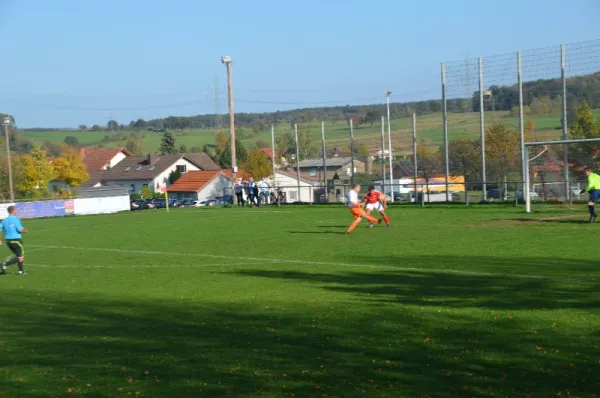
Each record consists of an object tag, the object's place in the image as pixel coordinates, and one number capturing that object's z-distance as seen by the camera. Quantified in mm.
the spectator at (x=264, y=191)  47306
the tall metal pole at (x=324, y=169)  47781
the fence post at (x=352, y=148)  48009
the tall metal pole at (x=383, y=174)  45912
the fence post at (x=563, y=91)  36250
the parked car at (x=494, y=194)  37419
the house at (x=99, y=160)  107312
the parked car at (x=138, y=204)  64062
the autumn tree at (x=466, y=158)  40438
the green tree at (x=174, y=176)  96625
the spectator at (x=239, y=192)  47250
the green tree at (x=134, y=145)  141125
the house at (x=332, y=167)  78300
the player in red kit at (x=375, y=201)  26547
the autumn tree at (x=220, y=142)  120488
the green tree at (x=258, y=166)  74944
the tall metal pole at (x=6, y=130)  56662
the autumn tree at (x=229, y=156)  92712
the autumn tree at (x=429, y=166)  44031
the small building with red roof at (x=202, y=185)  80562
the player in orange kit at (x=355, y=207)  25375
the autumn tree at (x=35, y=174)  77000
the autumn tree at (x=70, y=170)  84000
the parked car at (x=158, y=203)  66750
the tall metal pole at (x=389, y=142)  46131
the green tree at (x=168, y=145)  126750
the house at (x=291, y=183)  58250
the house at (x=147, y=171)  99312
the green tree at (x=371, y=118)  101562
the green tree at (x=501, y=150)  38781
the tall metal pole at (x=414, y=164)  42538
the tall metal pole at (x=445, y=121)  41344
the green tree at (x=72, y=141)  156000
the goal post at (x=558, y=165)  31891
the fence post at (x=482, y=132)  38062
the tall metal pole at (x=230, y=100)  48844
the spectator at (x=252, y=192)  46250
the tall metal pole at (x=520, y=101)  37281
